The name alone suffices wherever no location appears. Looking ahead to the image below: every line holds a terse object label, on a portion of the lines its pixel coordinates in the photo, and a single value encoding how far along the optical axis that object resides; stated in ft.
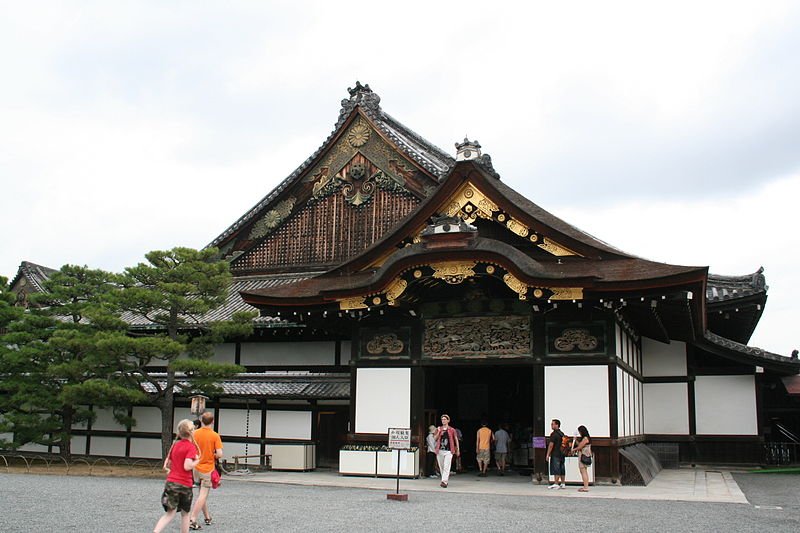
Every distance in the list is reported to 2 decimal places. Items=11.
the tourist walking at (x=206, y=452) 34.06
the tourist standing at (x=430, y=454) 58.23
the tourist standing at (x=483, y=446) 60.03
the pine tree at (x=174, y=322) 62.44
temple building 54.29
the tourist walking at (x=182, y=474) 29.55
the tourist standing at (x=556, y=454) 51.65
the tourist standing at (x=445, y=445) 53.57
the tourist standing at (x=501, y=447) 64.90
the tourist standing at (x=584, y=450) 51.24
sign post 46.55
